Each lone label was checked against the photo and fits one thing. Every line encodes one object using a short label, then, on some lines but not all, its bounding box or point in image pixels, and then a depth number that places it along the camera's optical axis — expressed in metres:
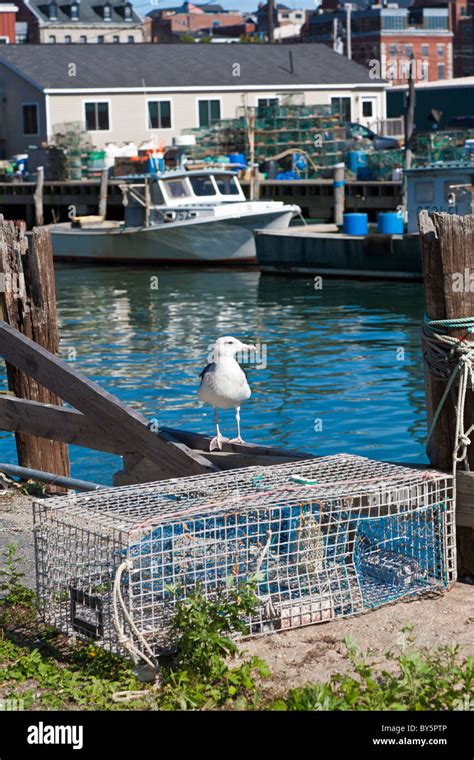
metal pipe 7.97
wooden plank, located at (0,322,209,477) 7.24
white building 55.06
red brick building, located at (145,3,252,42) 145.93
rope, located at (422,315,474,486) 5.64
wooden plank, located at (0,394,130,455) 7.80
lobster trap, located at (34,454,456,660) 5.12
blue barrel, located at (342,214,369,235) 32.56
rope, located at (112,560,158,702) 4.79
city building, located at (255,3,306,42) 141.62
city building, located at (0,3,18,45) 94.75
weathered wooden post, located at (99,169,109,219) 41.69
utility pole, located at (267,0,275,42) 62.52
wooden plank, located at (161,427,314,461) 6.71
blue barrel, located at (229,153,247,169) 43.41
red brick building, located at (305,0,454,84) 120.19
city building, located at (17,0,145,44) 114.38
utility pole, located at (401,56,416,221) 34.88
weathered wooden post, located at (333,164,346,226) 36.53
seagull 7.05
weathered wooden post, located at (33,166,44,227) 44.59
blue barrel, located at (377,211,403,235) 31.20
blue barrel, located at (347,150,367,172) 43.94
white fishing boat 34.91
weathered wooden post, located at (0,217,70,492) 9.20
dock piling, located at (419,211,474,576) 5.66
